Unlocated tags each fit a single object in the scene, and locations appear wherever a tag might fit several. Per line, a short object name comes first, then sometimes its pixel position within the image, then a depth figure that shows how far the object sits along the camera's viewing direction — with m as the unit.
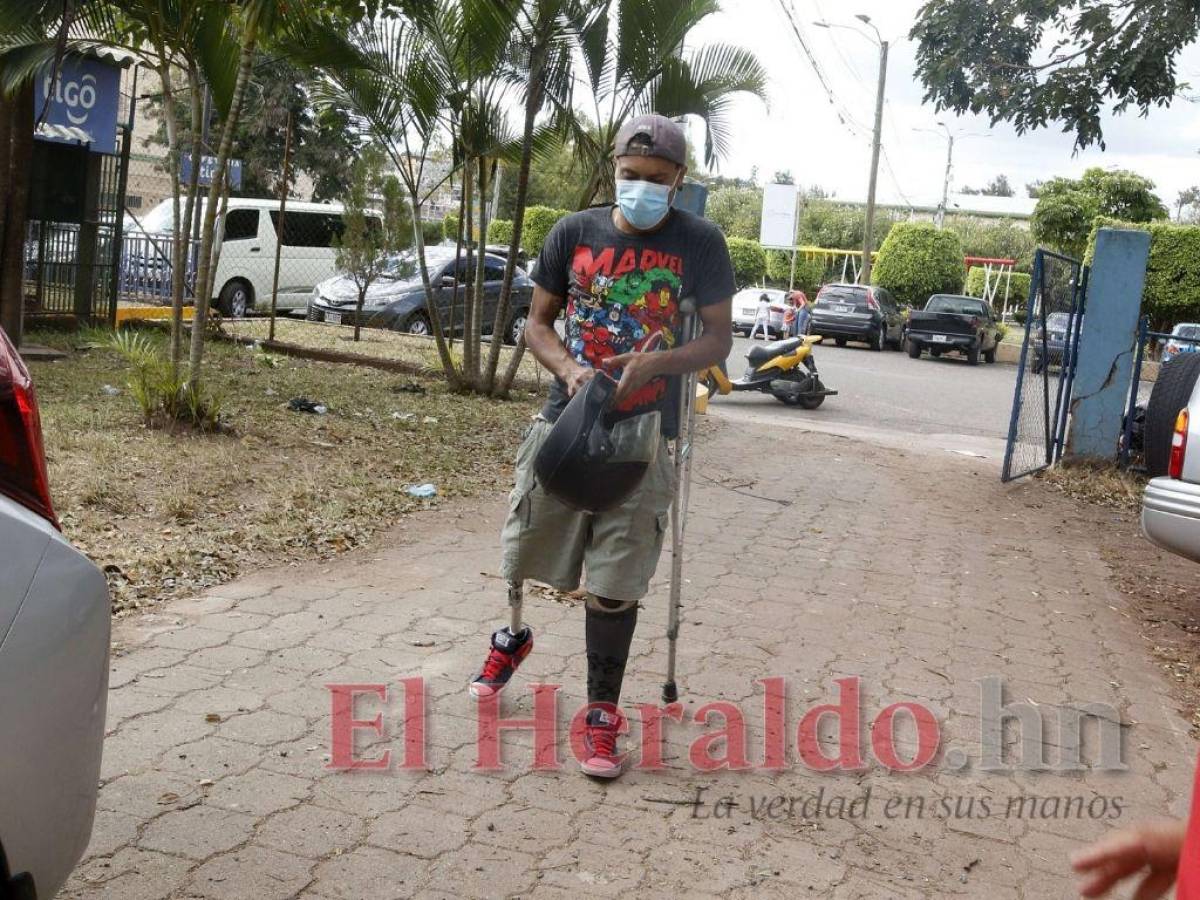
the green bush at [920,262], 38.00
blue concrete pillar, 10.44
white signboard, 40.28
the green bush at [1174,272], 27.30
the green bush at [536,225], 37.91
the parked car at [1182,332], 17.35
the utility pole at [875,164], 36.56
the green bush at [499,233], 38.75
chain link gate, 10.38
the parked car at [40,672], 2.11
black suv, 30.06
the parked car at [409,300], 19.77
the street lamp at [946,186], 61.60
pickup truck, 28.62
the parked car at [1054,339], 10.68
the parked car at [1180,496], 5.96
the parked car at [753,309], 31.05
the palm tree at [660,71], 11.12
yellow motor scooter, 15.82
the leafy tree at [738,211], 61.84
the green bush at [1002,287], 46.00
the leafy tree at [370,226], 16.27
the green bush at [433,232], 29.81
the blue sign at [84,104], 13.52
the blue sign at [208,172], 19.65
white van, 20.47
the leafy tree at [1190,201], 78.09
